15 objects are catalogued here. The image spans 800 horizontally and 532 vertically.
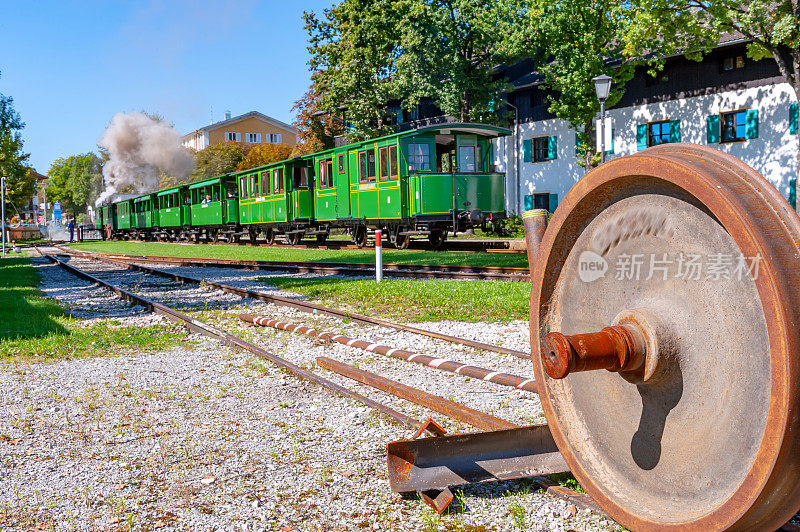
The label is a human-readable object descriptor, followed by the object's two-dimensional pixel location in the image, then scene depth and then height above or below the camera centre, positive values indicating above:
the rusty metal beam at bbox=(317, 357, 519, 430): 3.64 -1.13
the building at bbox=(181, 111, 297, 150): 95.44 +12.01
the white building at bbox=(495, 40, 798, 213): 25.98 +3.53
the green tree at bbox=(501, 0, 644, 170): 28.33 +6.72
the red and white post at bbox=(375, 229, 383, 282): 11.84 -0.75
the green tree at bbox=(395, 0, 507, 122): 32.12 +7.23
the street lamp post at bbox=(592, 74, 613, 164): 16.45 +2.78
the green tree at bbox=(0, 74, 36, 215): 49.47 +5.23
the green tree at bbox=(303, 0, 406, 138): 35.69 +8.01
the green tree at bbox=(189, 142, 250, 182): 67.93 +5.70
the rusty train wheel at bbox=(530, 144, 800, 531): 1.76 -0.42
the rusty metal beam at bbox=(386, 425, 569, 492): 2.95 -1.05
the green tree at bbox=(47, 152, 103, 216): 102.06 +5.89
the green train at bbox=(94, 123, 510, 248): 19.88 +0.82
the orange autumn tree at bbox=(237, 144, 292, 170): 63.22 +5.67
